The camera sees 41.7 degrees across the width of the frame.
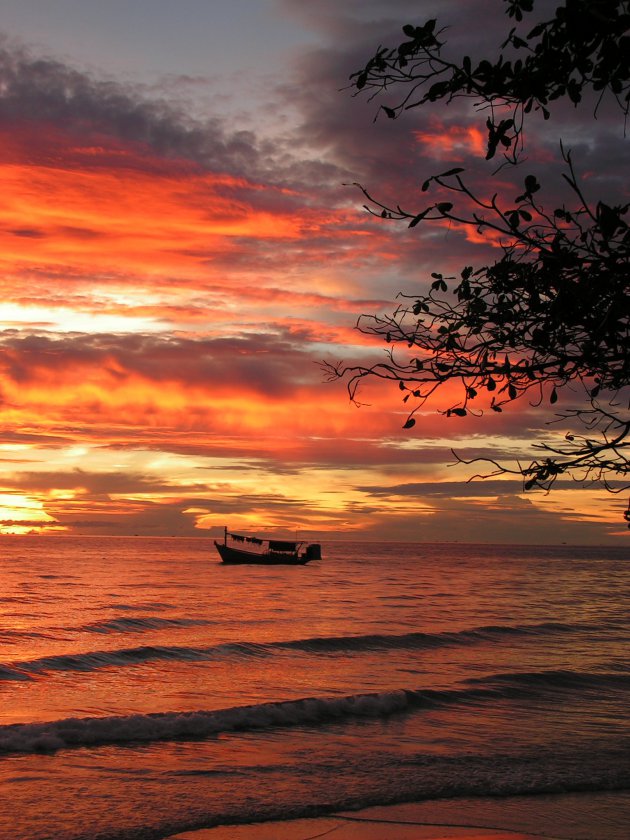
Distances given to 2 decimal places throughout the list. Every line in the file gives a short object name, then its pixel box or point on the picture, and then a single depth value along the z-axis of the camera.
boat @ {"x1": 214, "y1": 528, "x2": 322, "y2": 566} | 100.44
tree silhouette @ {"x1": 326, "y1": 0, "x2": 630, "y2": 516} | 4.57
